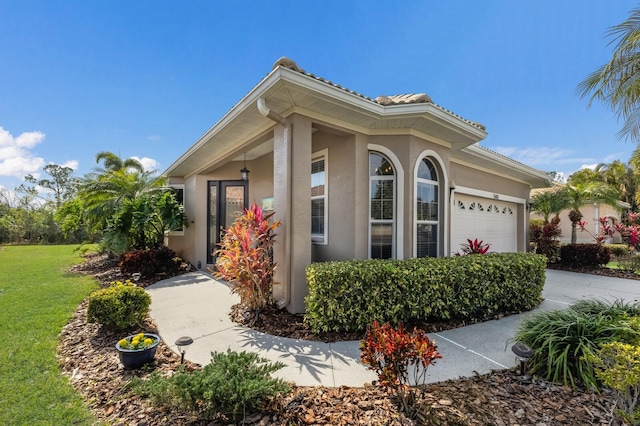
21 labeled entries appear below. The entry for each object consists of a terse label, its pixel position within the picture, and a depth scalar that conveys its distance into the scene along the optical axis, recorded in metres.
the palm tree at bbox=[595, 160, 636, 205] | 25.55
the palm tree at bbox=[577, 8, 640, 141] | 5.04
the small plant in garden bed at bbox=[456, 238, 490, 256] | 7.53
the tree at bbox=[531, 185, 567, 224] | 13.98
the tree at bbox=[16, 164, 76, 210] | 37.41
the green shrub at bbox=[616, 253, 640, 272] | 10.86
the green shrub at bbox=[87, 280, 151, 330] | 4.54
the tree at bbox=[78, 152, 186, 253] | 9.99
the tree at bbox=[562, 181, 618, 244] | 13.27
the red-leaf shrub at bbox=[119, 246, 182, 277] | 9.04
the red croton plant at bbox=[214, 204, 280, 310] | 5.20
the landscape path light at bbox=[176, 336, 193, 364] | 3.27
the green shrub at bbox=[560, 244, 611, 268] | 11.45
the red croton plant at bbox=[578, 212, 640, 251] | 12.50
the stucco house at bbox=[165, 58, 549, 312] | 5.27
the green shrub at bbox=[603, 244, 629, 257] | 13.60
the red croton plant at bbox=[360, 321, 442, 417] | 2.51
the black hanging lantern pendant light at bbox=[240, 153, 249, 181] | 9.38
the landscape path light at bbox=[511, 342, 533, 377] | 3.08
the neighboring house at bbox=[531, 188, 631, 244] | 21.69
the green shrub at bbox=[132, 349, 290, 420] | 2.33
